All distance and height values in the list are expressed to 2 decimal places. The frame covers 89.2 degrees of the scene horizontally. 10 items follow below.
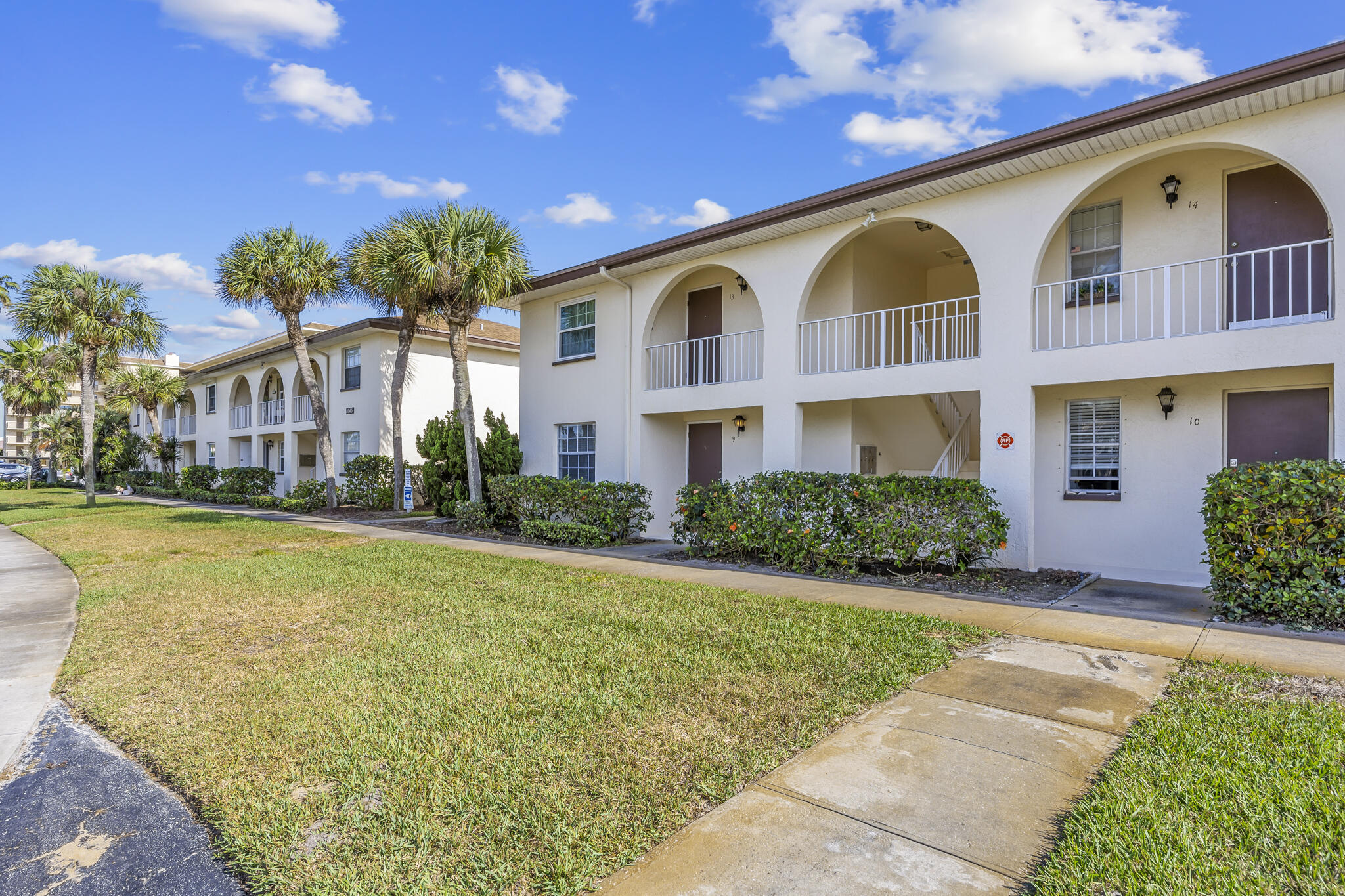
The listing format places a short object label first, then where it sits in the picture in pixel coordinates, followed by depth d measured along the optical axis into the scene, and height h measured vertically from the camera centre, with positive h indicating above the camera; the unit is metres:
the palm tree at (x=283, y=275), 18.67 +5.10
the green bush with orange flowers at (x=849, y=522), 8.68 -0.92
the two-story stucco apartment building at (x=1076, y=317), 7.67 +1.97
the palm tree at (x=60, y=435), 38.50 +1.44
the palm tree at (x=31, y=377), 35.34 +4.40
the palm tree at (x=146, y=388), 34.03 +3.60
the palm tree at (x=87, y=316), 22.14 +4.82
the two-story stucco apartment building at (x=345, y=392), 21.89 +2.38
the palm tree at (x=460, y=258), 13.83 +4.09
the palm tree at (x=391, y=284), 14.55 +3.97
